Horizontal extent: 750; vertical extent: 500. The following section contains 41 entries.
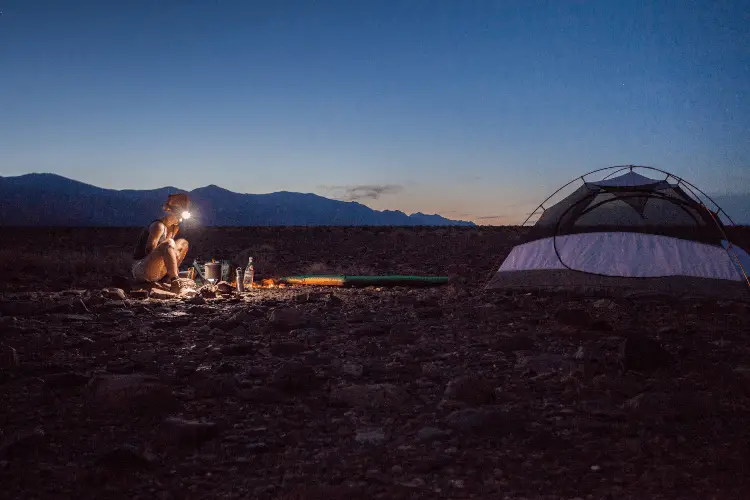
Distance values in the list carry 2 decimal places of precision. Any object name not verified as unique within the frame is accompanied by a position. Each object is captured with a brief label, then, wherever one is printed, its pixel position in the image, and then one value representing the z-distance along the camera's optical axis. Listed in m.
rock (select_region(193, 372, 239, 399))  4.63
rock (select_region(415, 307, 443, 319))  8.51
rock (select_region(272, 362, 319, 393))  4.78
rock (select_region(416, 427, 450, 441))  3.73
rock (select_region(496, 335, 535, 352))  6.29
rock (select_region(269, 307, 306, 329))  7.54
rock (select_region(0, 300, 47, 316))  8.38
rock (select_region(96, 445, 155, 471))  3.22
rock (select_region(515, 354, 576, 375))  5.32
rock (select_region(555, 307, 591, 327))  7.44
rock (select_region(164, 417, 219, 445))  3.63
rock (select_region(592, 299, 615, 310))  8.93
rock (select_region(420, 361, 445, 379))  5.28
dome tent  9.44
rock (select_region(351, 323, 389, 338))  7.16
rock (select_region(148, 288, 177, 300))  10.43
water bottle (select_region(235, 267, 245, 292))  11.82
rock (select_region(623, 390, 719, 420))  4.09
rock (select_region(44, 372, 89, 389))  4.70
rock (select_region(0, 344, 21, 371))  5.21
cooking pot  12.27
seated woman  10.73
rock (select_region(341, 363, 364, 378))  5.28
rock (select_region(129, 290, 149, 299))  10.31
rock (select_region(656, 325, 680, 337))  7.02
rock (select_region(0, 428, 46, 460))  3.35
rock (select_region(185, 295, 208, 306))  9.80
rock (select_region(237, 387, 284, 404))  4.54
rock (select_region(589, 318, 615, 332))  7.29
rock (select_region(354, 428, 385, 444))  3.71
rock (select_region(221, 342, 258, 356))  6.11
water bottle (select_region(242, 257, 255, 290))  12.79
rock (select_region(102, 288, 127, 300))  10.02
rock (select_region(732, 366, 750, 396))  4.59
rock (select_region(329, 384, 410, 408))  4.46
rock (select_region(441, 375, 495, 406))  4.47
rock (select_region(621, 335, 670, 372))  5.31
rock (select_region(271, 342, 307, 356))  6.16
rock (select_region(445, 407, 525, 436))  3.84
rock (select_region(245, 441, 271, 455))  3.55
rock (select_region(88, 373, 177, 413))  4.23
